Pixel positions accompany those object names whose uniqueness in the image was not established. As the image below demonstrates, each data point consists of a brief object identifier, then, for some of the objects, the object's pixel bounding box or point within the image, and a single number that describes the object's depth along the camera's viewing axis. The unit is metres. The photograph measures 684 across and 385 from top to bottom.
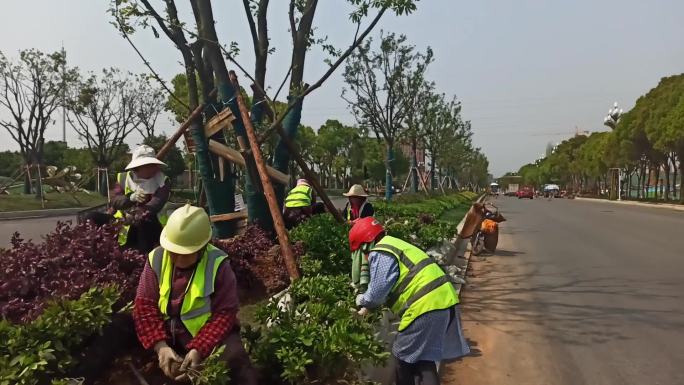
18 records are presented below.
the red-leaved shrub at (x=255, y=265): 5.70
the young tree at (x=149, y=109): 35.34
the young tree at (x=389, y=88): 24.05
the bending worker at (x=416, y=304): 3.41
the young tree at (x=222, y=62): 7.01
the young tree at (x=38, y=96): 29.84
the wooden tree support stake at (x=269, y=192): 5.52
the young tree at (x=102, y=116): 32.38
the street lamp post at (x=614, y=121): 56.16
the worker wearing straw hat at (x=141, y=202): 4.59
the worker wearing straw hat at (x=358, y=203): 7.29
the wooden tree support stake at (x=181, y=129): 7.07
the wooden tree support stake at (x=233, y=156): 7.25
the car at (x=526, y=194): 69.06
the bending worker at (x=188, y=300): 2.89
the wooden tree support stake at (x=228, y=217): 7.59
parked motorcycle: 12.38
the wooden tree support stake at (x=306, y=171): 7.11
